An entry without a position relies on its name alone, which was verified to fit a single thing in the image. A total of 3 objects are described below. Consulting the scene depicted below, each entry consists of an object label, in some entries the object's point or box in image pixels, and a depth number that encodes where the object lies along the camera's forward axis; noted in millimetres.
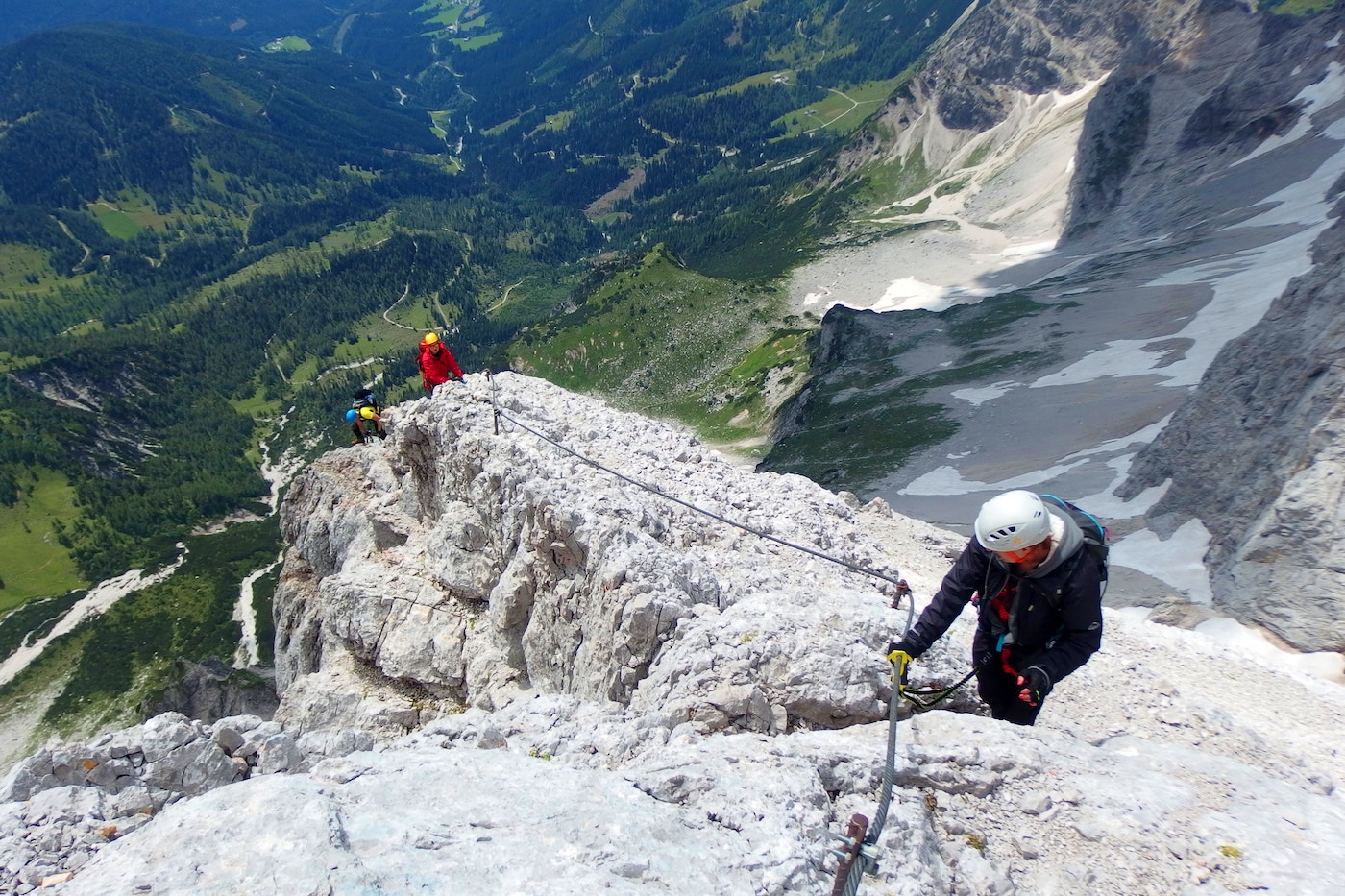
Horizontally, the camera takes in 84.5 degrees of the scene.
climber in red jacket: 22594
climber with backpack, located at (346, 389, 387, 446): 27188
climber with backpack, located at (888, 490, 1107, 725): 7992
